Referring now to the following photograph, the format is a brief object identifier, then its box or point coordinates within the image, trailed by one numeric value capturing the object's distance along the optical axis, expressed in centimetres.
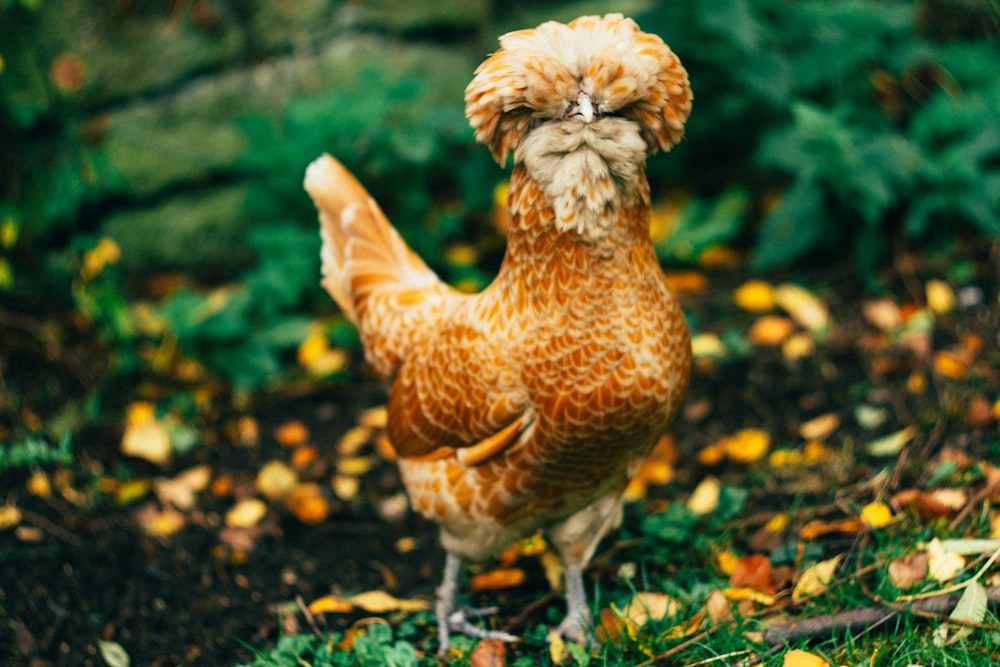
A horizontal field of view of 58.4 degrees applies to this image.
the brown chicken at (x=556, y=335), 193
